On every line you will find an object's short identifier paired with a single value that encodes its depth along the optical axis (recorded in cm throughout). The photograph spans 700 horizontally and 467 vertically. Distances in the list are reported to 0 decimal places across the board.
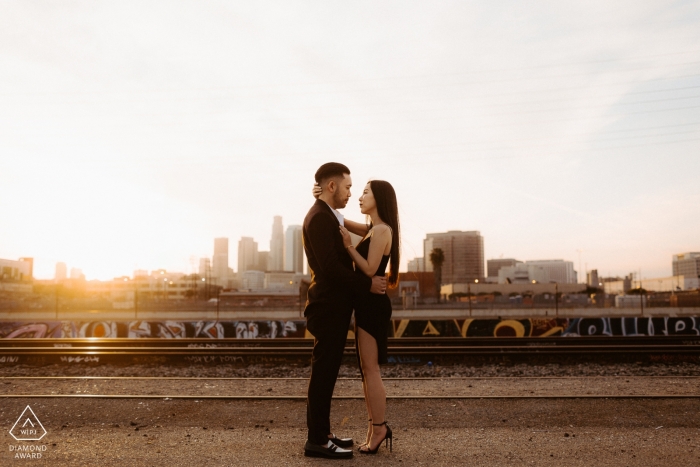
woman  382
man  371
